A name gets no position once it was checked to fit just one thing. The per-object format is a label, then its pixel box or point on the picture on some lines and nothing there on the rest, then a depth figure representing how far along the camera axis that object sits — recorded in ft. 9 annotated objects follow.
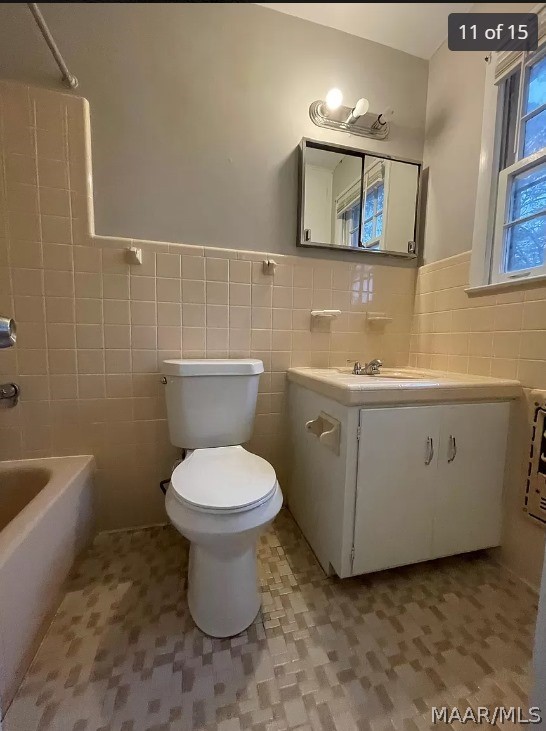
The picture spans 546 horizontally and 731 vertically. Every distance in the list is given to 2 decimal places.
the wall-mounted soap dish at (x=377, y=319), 5.52
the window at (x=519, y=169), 3.99
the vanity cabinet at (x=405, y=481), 3.51
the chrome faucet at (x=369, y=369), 4.87
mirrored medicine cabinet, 5.04
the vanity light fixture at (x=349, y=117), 4.85
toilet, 2.91
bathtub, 2.58
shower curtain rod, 3.20
